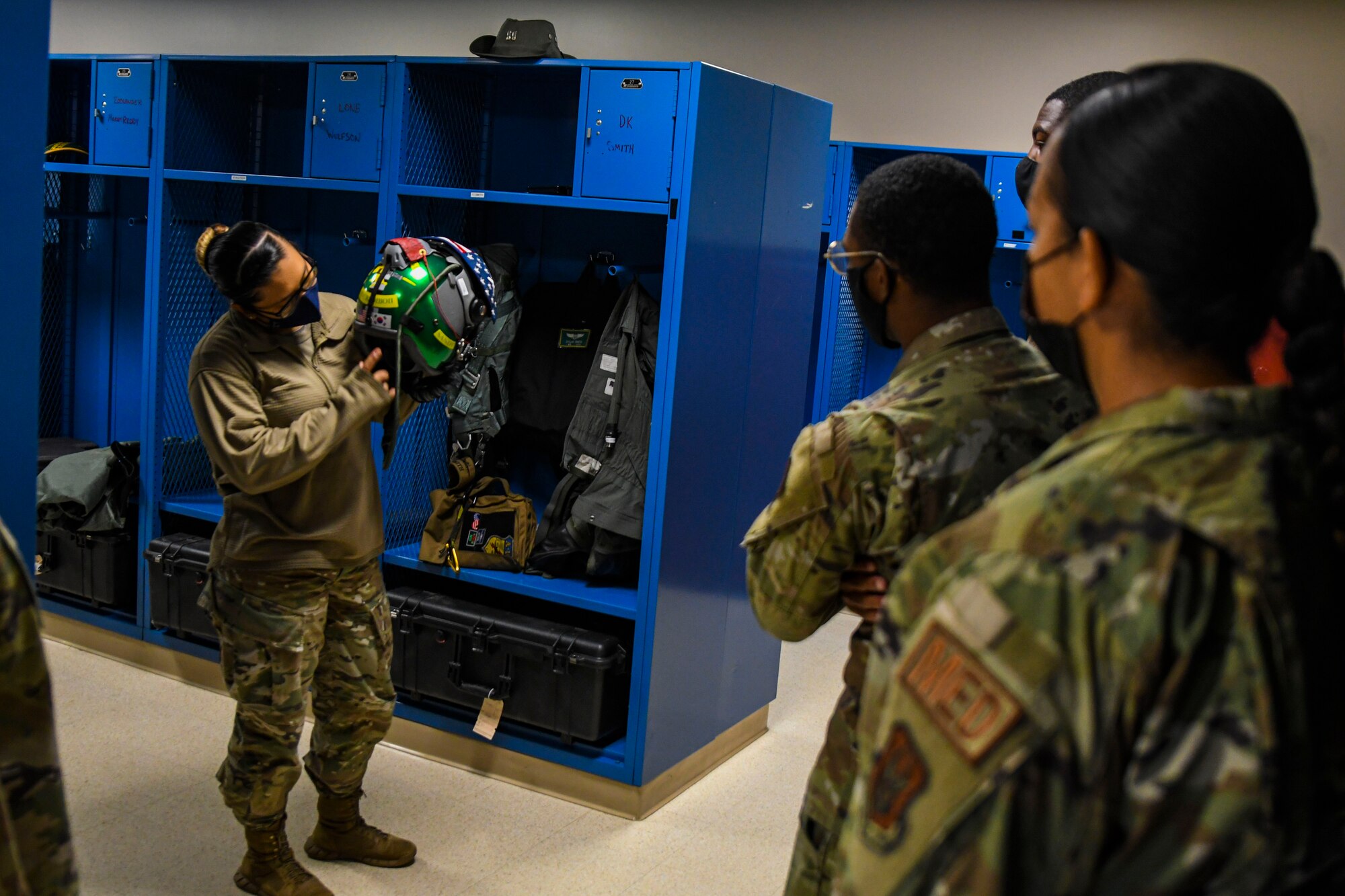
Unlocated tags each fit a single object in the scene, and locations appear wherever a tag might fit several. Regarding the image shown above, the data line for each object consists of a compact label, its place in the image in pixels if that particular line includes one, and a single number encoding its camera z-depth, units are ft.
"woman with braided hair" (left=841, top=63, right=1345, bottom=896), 2.55
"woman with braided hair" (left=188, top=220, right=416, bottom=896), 8.91
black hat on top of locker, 11.80
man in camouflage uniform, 5.19
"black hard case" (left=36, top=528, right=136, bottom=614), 14.98
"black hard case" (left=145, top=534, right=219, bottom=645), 14.14
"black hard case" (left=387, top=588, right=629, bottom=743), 11.80
